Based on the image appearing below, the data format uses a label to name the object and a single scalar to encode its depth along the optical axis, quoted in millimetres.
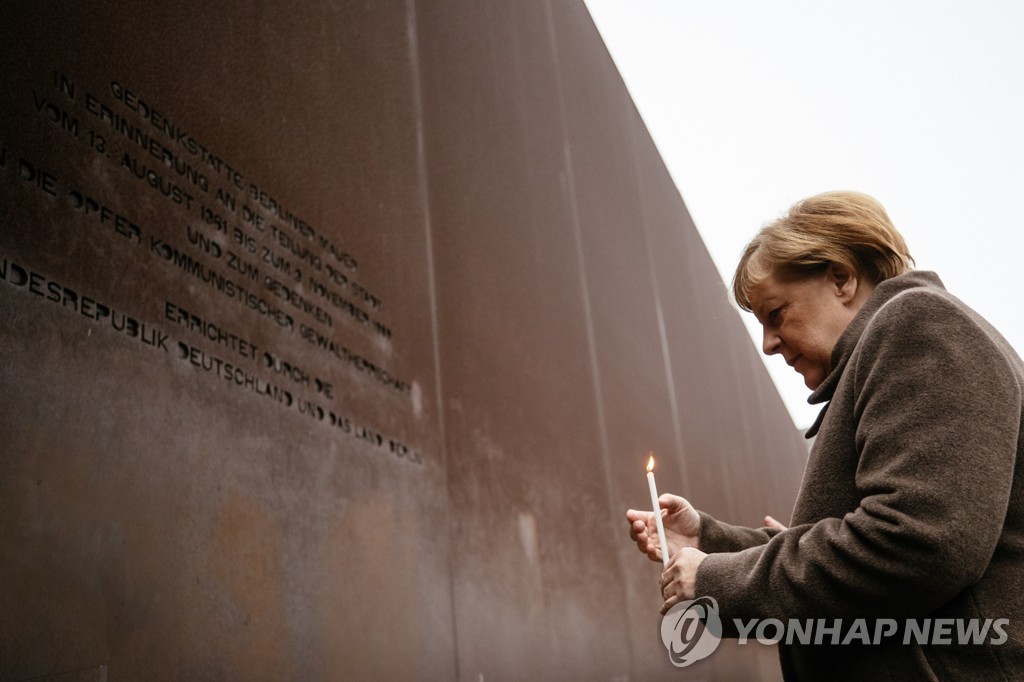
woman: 1229
